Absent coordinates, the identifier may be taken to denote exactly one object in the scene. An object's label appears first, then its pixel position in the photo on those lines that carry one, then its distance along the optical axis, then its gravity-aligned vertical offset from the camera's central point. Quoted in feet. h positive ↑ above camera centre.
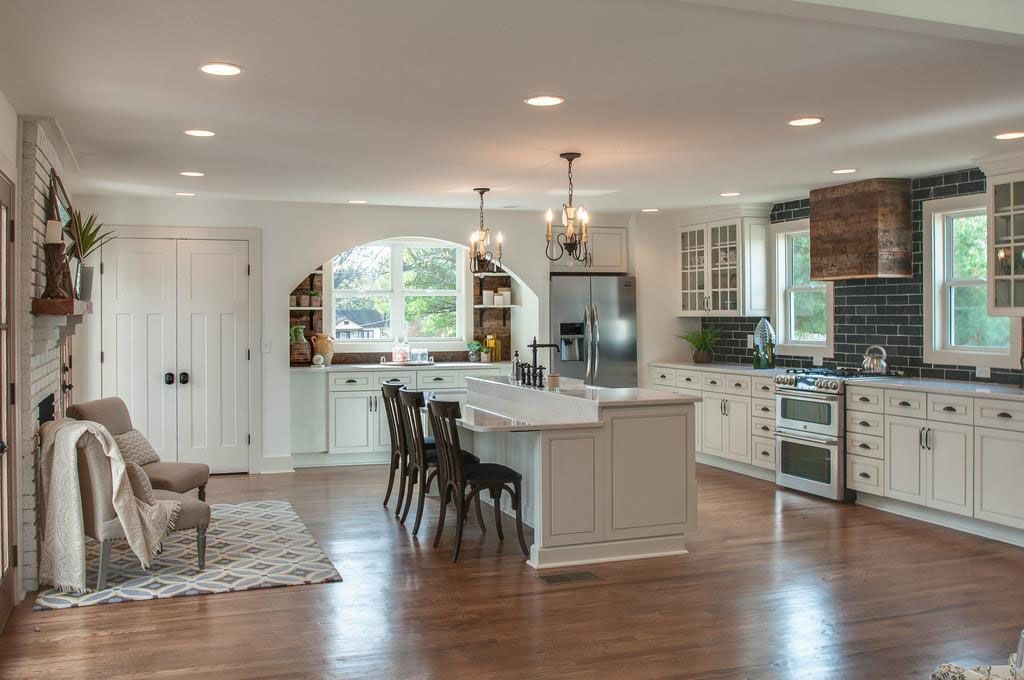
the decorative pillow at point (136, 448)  18.97 -2.41
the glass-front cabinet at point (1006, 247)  18.94 +1.62
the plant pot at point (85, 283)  17.95 +0.97
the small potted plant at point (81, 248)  17.81 +1.63
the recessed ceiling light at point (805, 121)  15.69 +3.50
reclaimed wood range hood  22.77 +2.38
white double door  26.07 -0.32
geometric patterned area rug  15.47 -4.26
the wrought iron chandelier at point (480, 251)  23.06 +1.96
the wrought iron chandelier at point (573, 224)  18.89 +2.15
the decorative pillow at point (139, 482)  15.93 -2.56
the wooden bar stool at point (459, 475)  17.38 -2.74
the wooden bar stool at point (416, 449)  19.31 -2.60
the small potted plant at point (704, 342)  30.42 -0.46
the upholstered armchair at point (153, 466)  18.48 -2.82
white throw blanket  15.39 -2.80
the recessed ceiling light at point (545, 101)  13.98 +3.46
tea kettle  23.41 -0.87
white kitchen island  16.83 -2.71
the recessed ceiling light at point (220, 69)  12.06 +3.44
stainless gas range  22.62 -2.62
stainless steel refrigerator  30.07 +0.06
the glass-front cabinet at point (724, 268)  28.25 +1.87
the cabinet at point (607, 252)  30.89 +2.56
